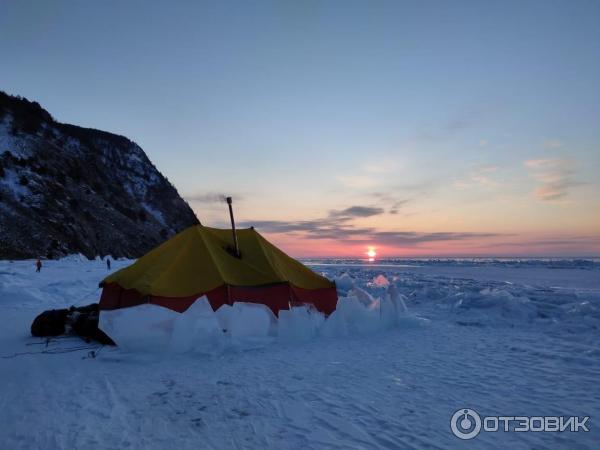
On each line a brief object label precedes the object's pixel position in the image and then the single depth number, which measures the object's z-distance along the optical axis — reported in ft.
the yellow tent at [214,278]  26.73
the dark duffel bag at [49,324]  25.53
